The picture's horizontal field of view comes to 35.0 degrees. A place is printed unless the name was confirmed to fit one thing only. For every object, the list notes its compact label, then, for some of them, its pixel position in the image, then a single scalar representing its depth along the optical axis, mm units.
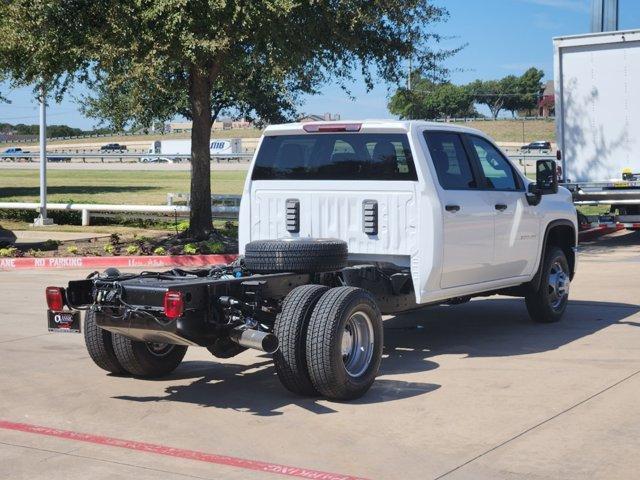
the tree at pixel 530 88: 123562
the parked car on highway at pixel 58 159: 93312
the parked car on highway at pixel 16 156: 89062
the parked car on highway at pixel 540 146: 75312
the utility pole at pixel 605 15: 22312
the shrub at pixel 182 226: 20458
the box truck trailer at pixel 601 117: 18688
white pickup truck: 7203
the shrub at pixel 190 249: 17703
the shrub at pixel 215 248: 17844
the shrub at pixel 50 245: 18500
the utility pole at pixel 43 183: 22716
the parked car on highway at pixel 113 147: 122269
